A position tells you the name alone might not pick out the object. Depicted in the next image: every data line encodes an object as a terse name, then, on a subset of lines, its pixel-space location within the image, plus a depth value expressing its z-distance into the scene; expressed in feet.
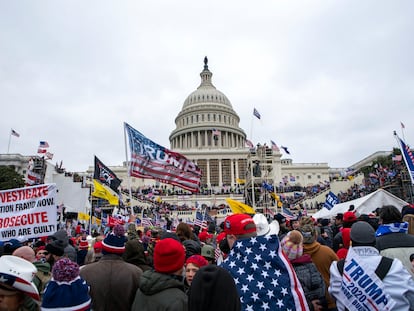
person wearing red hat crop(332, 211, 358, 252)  21.22
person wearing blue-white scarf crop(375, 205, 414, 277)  12.96
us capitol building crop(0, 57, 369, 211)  257.75
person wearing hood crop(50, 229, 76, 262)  16.78
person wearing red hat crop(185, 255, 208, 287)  12.85
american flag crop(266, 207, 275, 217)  102.56
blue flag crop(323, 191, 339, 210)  52.95
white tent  44.45
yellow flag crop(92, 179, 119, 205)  46.03
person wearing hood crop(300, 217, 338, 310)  14.79
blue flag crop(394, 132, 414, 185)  37.24
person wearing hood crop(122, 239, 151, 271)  14.70
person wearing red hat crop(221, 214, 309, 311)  10.30
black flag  47.46
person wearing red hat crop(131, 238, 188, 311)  9.51
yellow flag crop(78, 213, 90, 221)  53.62
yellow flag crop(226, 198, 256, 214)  37.90
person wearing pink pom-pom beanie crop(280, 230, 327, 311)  12.39
